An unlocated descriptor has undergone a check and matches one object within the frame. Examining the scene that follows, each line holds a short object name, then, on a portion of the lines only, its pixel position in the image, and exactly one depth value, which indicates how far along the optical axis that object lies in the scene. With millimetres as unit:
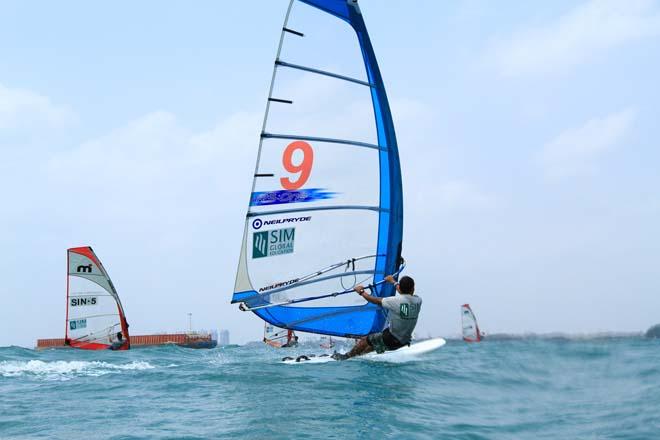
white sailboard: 9562
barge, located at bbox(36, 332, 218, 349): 59000
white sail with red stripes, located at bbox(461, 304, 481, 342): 54031
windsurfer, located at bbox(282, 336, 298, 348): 30544
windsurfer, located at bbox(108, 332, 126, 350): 25494
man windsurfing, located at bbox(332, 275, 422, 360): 9109
